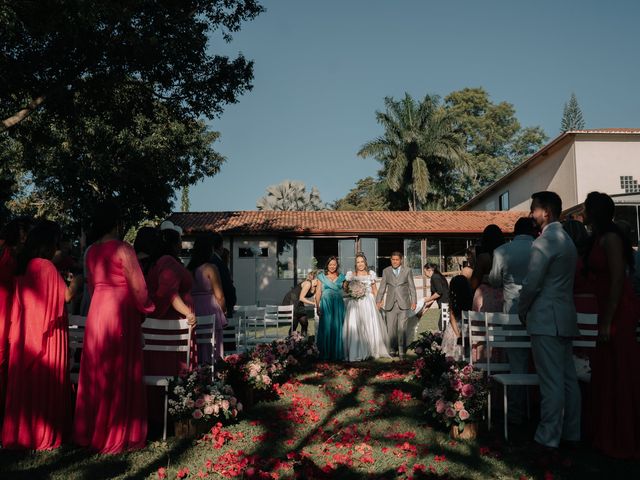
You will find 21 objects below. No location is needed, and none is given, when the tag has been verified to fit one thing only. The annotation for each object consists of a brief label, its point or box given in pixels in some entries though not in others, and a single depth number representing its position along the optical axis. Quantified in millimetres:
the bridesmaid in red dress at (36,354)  4348
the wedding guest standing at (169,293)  4982
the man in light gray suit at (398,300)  9820
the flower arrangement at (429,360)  5941
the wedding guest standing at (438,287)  10562
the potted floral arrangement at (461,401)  4574
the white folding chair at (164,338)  4773
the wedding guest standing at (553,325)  4152
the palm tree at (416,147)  35250
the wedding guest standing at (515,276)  5125
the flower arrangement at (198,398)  4605
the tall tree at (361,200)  47344
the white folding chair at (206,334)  5363
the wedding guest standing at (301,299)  10265
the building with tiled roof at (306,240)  24750
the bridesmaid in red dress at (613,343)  4109
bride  9852
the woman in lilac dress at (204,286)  6082
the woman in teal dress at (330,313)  9992
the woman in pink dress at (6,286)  4641
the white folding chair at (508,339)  4590
